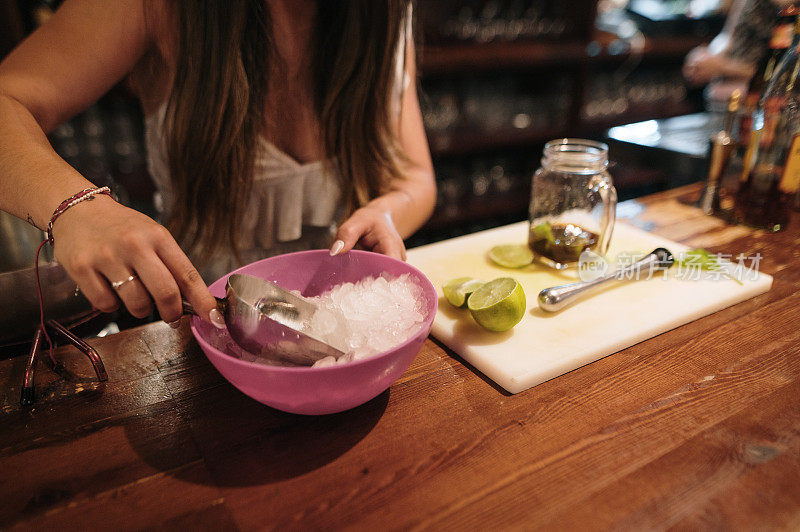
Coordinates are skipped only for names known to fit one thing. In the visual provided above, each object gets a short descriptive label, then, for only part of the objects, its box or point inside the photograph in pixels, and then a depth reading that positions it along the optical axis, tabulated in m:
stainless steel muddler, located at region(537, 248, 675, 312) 0.99
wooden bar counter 0.60
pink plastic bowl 0.62
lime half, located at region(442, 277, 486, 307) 0.98
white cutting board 0.86
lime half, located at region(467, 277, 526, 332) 0.87
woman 0.70
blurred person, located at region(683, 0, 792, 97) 2.55
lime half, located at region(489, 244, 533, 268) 1.20
